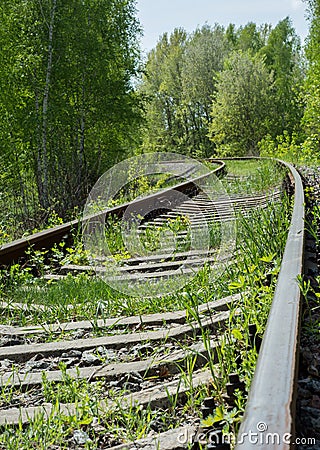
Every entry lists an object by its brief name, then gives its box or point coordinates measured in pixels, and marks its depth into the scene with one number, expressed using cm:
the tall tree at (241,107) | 4053
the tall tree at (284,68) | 4319
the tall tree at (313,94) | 1321
